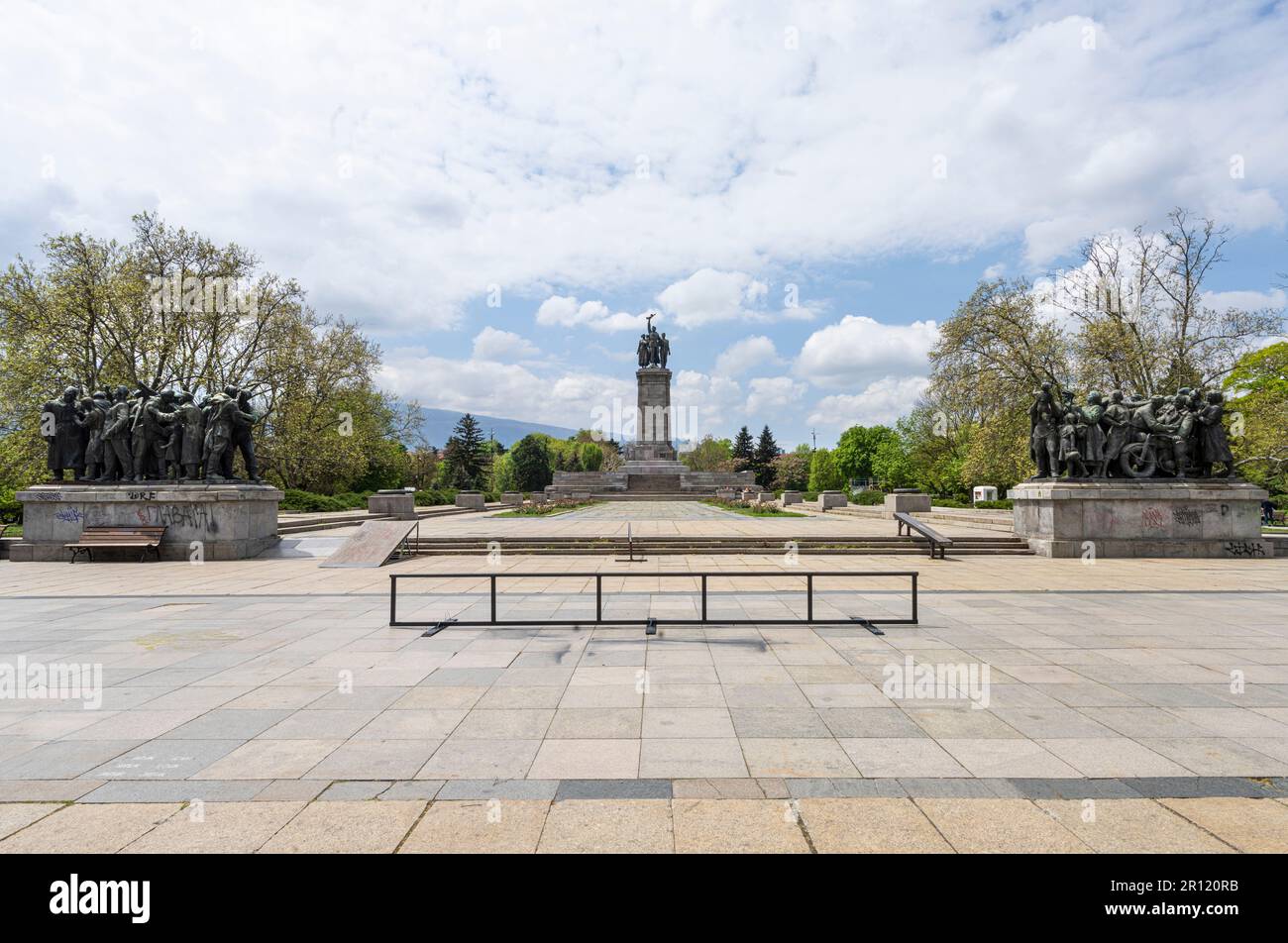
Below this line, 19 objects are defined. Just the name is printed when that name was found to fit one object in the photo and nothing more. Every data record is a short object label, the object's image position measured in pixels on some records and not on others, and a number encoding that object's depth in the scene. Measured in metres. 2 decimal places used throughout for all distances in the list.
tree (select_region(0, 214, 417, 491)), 27.38
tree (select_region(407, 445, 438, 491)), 58.22
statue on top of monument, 72.94
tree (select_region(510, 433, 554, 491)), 73.06
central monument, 60.19
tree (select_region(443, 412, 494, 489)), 68.12
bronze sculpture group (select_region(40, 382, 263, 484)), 17.52
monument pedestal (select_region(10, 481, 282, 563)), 17.14
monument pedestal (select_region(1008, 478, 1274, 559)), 17.78
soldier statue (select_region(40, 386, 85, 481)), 17.59
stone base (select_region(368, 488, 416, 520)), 26.38
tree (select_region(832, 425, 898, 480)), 90.19
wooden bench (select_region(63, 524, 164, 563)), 16.38
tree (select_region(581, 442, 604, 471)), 118.20
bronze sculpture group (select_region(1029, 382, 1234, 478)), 18.12
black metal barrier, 8.62
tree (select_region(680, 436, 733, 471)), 107.38
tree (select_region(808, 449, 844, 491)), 94.50
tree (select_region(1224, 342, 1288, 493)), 26.67
